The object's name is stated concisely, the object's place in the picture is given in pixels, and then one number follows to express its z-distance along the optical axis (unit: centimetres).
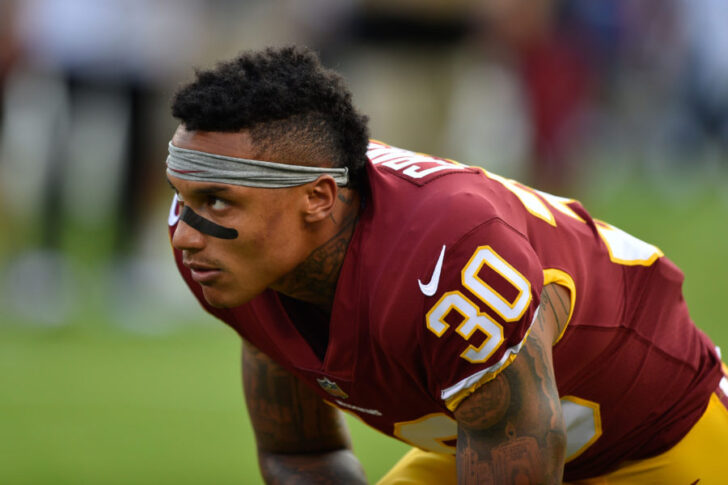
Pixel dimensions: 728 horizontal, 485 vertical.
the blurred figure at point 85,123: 2000
